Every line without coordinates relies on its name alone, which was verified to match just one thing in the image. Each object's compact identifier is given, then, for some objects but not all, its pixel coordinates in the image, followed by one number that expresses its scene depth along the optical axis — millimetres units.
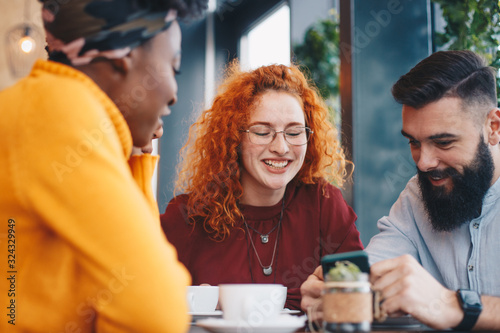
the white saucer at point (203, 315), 1339
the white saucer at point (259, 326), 905
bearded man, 1767
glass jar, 939
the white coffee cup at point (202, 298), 1427
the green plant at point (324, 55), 4449
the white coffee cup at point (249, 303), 970
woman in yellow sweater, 776
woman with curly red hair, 2184
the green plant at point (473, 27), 2299
